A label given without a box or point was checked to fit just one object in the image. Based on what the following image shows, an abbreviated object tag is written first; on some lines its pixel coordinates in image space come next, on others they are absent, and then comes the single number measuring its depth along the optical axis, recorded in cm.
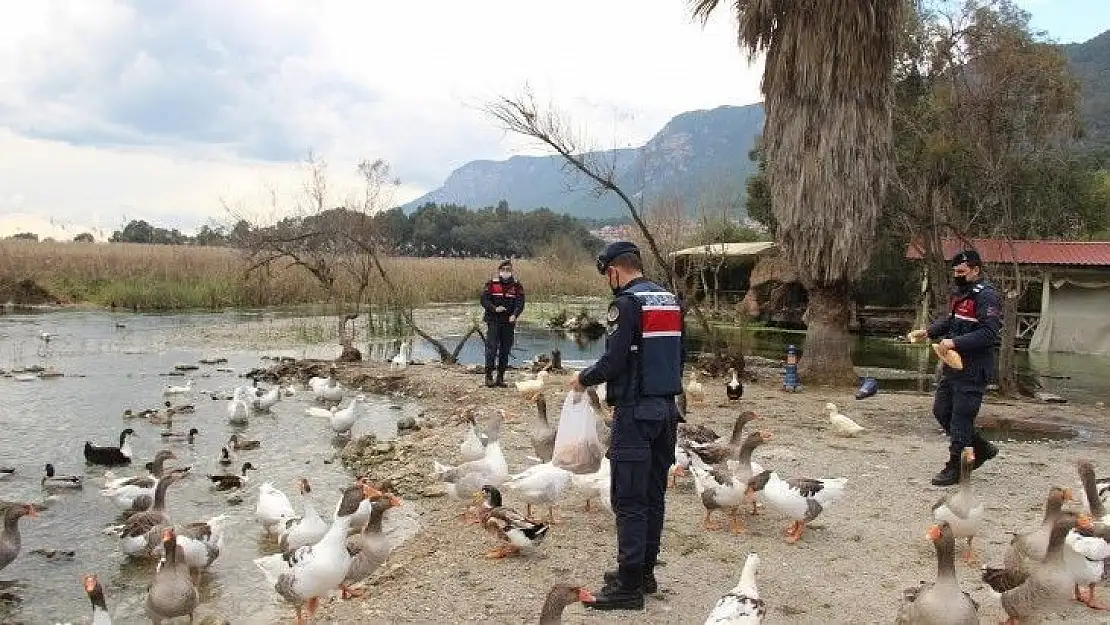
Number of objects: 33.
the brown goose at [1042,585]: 551
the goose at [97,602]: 583
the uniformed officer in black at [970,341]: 853
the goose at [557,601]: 488
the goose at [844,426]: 1191
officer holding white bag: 544
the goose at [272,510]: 822
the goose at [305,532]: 736
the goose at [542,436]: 932
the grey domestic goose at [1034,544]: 612
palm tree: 1658
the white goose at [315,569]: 600
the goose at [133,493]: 896
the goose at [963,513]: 689
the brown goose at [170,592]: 615
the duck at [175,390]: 1636
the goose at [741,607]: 492
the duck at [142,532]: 773
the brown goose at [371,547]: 666
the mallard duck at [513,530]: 682
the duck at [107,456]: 1123
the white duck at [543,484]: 758
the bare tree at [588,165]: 1583
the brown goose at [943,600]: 498
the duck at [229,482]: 1030
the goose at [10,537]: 732
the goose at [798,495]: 738
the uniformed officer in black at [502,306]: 1512
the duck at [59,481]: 1011
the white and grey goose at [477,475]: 847
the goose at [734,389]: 1492
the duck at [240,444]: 1234
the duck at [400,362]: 1967
